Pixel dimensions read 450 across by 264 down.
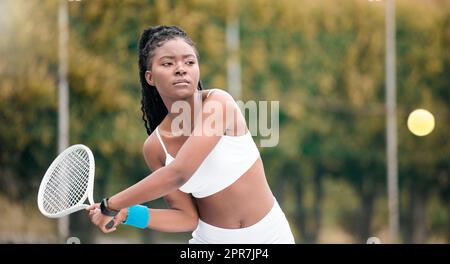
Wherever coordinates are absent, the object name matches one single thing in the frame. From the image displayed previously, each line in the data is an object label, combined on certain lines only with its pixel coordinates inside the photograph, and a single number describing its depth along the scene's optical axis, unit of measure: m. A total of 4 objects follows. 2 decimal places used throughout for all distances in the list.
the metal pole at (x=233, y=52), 16.34
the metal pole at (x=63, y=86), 14.29
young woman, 3.73
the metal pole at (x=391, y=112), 17.06
